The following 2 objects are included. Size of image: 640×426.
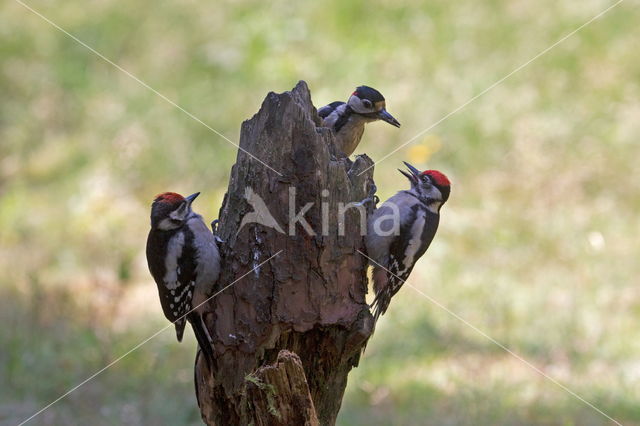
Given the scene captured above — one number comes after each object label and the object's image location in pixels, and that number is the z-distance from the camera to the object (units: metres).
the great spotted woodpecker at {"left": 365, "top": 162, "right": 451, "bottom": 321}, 8.70
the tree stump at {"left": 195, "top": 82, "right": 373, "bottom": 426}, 7.89
